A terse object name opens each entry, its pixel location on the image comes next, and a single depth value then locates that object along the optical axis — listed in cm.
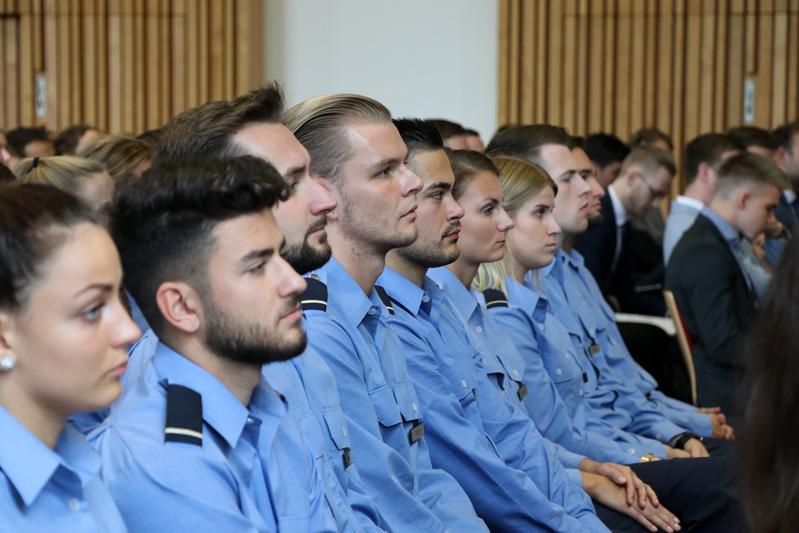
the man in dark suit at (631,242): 679
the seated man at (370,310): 251
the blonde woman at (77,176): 321
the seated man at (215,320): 187
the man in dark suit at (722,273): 517
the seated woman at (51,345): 157
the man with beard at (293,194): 232
